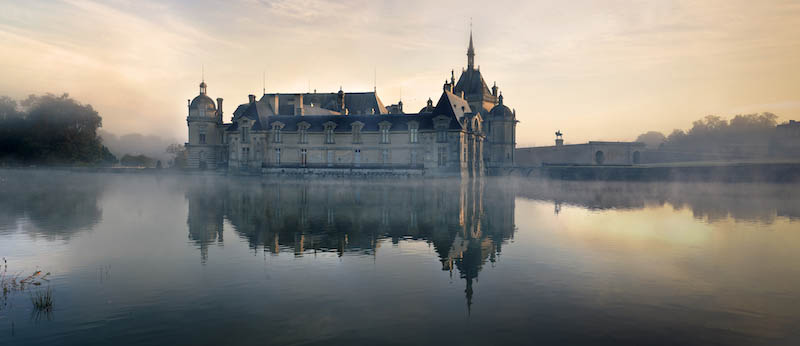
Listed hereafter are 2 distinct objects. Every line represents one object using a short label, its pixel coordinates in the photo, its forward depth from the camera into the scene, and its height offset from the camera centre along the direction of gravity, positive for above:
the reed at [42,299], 9.46 -2.82
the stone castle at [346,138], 61.25 +3.69
